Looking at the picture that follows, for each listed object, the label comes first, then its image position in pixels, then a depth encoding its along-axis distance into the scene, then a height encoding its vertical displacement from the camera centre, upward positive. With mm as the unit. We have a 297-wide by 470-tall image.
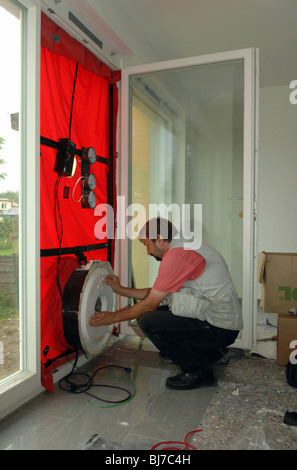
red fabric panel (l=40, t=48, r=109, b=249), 2135 +664
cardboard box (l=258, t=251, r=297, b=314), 3609 -494
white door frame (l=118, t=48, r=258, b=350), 2744 +353
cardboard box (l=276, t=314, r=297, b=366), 2559 -736
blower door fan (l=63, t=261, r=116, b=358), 2096 -441
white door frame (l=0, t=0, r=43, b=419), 1957 +115
